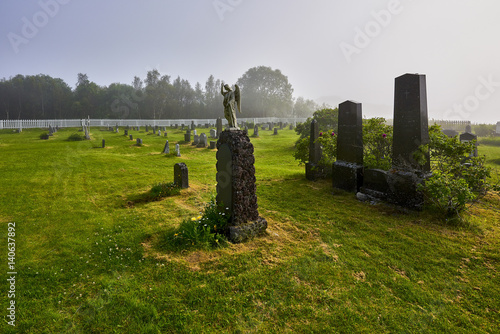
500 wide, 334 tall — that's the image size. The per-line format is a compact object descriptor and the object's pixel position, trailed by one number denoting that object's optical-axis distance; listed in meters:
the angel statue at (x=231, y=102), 5.94
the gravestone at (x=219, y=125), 19.52
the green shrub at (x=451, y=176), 6.05
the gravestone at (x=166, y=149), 17.19
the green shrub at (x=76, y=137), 22.89
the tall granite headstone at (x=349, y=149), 8.48
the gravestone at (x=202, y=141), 20.03
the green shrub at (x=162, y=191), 8.20
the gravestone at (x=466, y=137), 11.86
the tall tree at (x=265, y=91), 70.50
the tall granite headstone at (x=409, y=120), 6.61
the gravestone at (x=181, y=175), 8.84
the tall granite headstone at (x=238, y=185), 5.32
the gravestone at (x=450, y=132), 19.47
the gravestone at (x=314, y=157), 10.39
